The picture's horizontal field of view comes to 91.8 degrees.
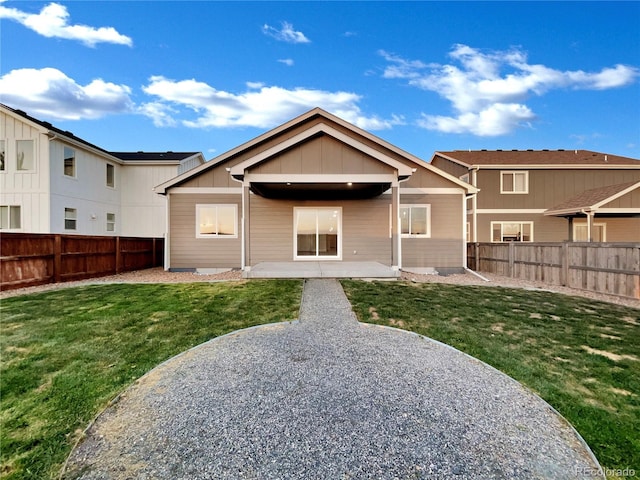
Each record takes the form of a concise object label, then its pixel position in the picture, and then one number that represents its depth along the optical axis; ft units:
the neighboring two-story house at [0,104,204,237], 45.83
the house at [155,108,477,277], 42.16
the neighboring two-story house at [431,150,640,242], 59.62
